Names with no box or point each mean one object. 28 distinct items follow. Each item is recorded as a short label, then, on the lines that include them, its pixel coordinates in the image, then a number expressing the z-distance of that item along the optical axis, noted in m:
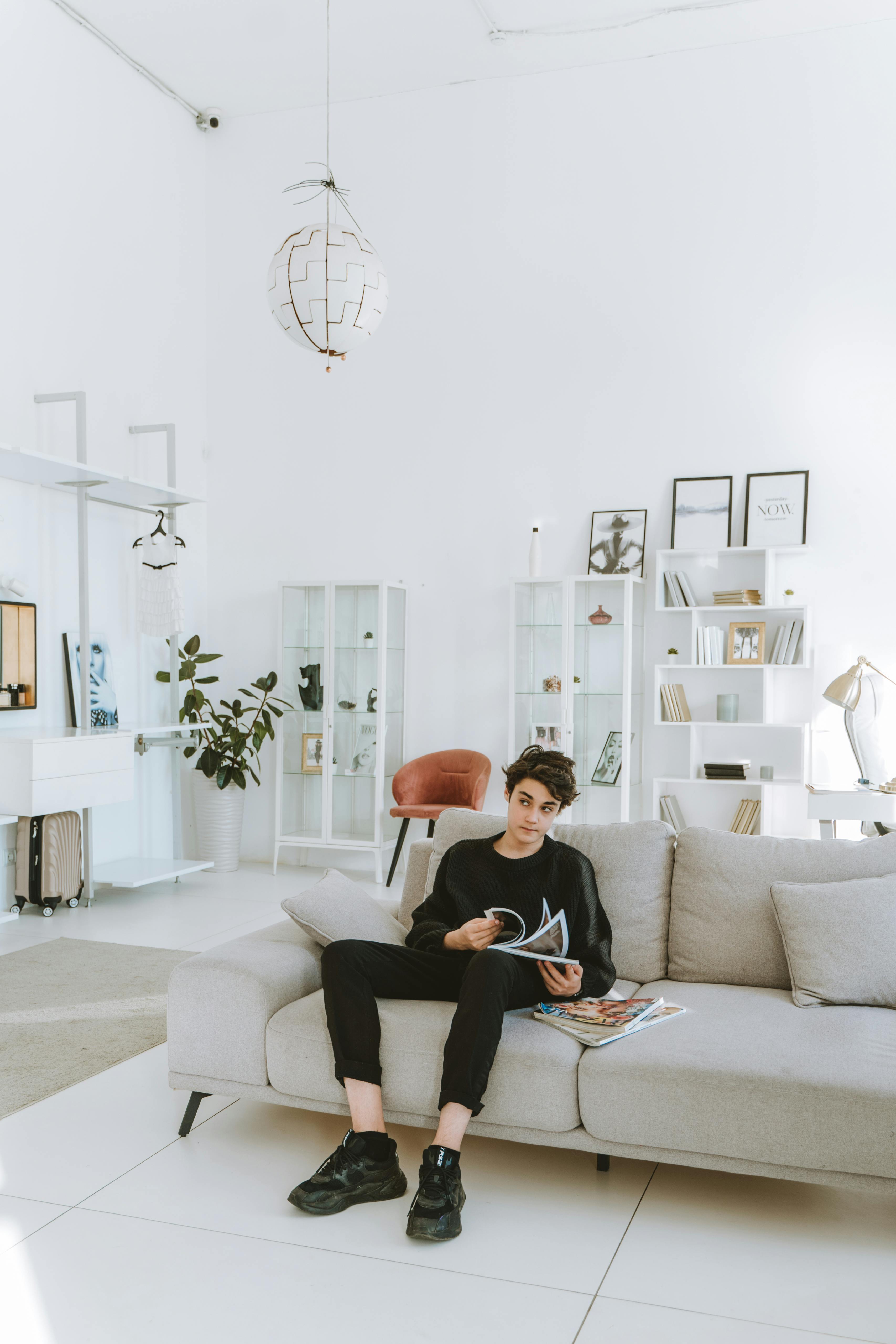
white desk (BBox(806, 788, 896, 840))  4.59
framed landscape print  5.76
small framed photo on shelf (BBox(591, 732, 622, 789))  5.77
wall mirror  5.26
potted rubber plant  6.33
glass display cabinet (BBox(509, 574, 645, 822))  5.77
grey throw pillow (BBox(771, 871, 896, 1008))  2.67
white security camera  6.80
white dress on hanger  5.90
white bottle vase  5.92
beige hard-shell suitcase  5.26
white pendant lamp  3.48
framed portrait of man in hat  5.93
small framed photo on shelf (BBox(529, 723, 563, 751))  5.83
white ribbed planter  6.48
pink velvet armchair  5.95
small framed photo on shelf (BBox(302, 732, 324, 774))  6.37
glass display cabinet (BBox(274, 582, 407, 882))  6.24
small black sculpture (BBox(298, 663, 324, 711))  6.36
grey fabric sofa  2.25
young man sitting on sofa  2.37
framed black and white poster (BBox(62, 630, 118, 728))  5.70
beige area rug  3.28
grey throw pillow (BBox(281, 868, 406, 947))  2.87
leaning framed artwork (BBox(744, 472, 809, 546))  5.60
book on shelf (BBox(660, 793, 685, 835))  5.78
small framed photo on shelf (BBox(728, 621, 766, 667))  5.56
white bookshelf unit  5.61
